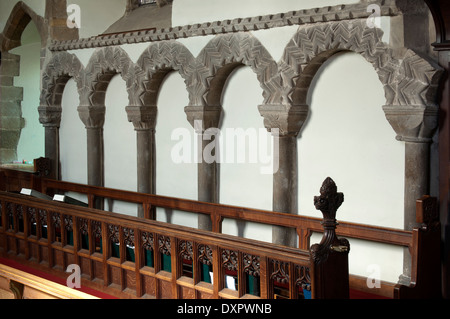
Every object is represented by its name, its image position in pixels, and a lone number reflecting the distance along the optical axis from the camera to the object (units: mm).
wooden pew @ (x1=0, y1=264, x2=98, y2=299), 4262
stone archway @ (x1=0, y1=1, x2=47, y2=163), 10805
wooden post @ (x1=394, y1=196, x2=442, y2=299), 4055
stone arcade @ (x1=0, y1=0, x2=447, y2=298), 4965
